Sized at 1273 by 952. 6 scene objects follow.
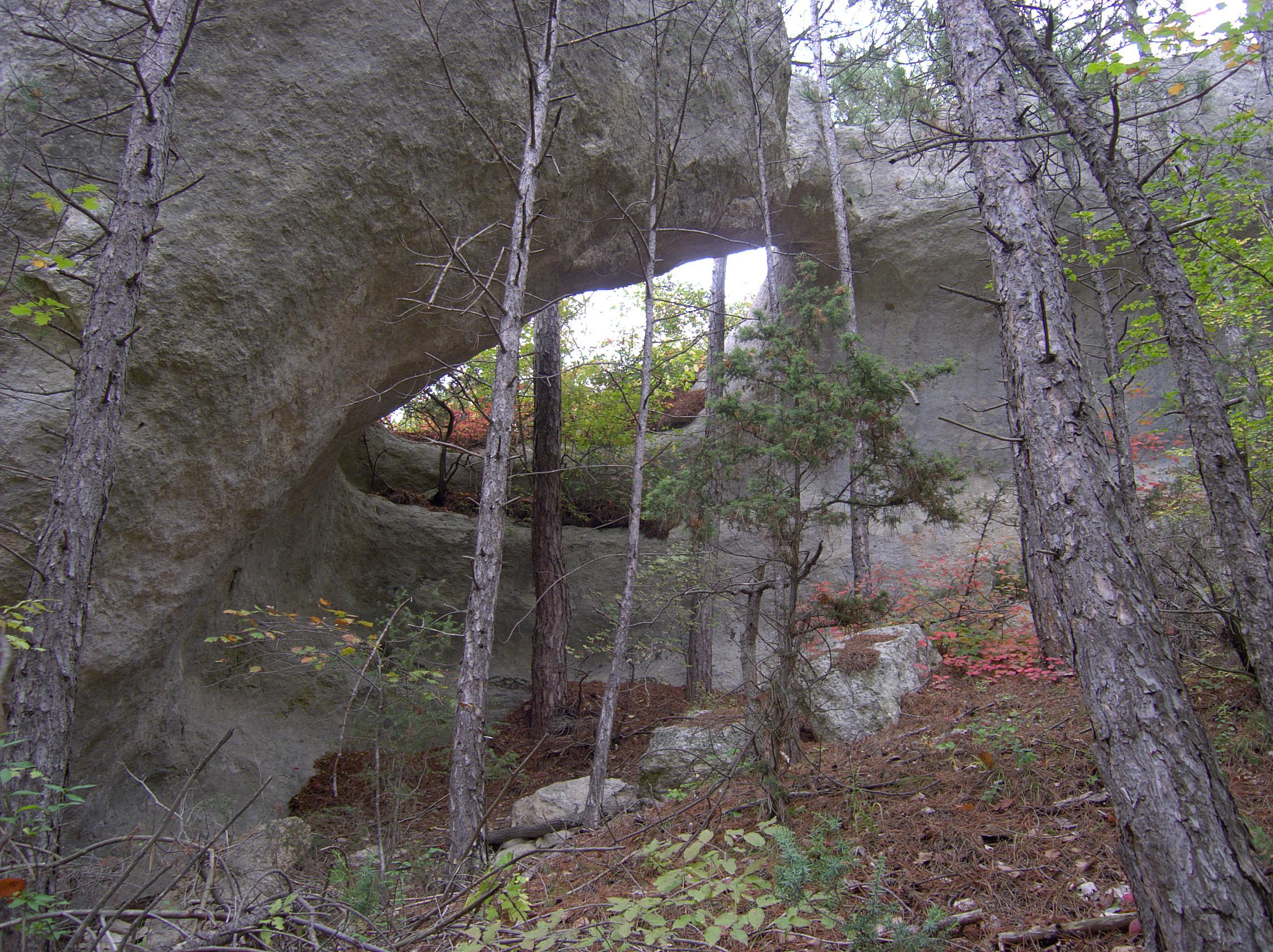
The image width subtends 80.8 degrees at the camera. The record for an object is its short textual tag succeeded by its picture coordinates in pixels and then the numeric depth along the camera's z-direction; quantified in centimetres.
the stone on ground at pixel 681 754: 681
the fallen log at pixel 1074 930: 334
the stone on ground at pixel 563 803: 721
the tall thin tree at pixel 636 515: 688
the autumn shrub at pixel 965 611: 694
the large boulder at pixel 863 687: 701
